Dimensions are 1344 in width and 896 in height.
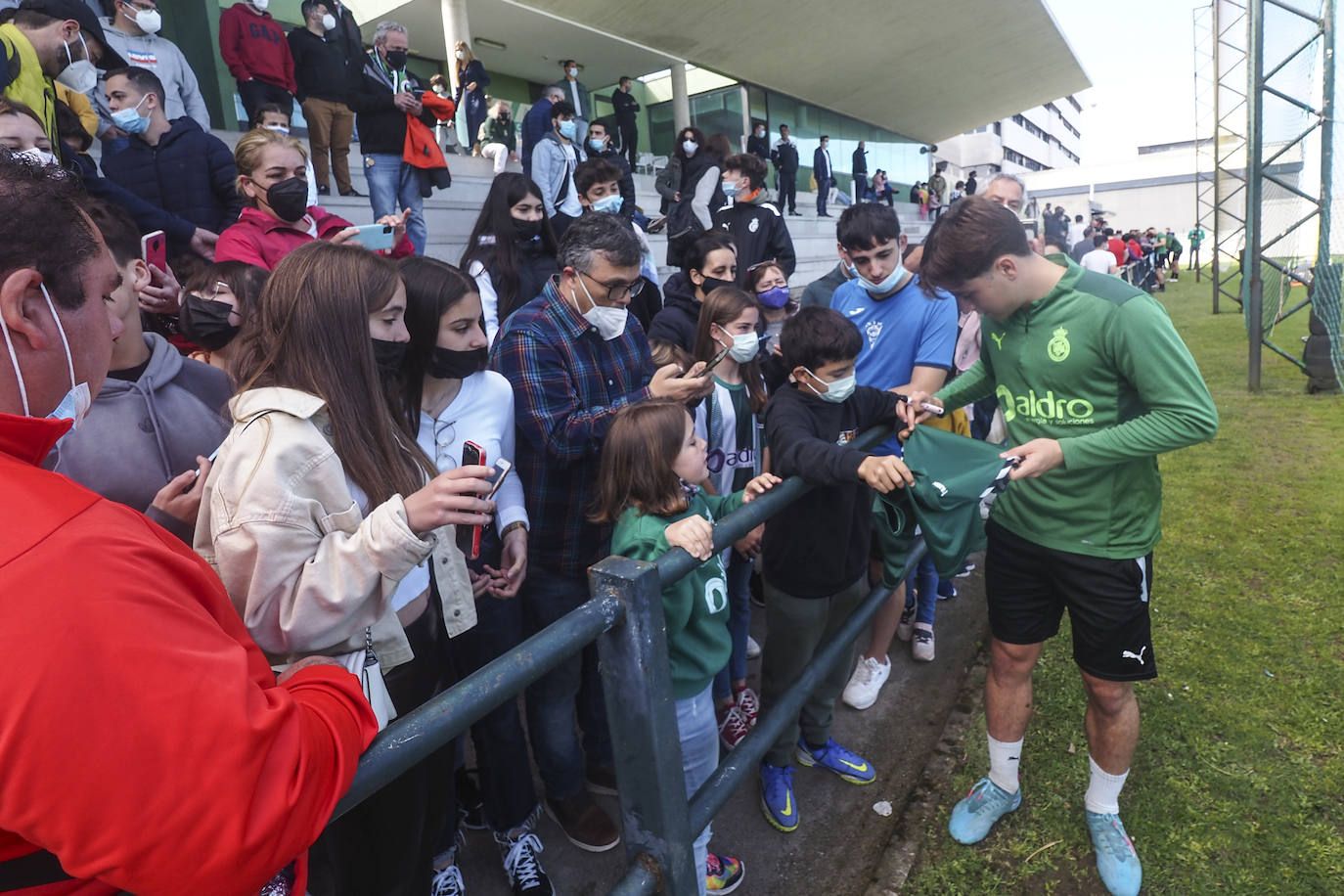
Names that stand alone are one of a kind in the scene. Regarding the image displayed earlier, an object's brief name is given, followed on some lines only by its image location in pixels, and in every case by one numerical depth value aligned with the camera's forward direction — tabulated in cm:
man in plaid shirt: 241
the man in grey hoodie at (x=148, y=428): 157
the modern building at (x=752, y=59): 1477
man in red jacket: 67
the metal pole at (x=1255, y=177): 751
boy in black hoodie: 252
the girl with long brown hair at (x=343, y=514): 135
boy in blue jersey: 323
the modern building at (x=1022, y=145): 4547
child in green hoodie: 205
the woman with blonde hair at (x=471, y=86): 989
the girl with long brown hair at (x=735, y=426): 307
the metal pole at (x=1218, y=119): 1591
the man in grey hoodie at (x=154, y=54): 519
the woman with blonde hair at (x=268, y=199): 298
